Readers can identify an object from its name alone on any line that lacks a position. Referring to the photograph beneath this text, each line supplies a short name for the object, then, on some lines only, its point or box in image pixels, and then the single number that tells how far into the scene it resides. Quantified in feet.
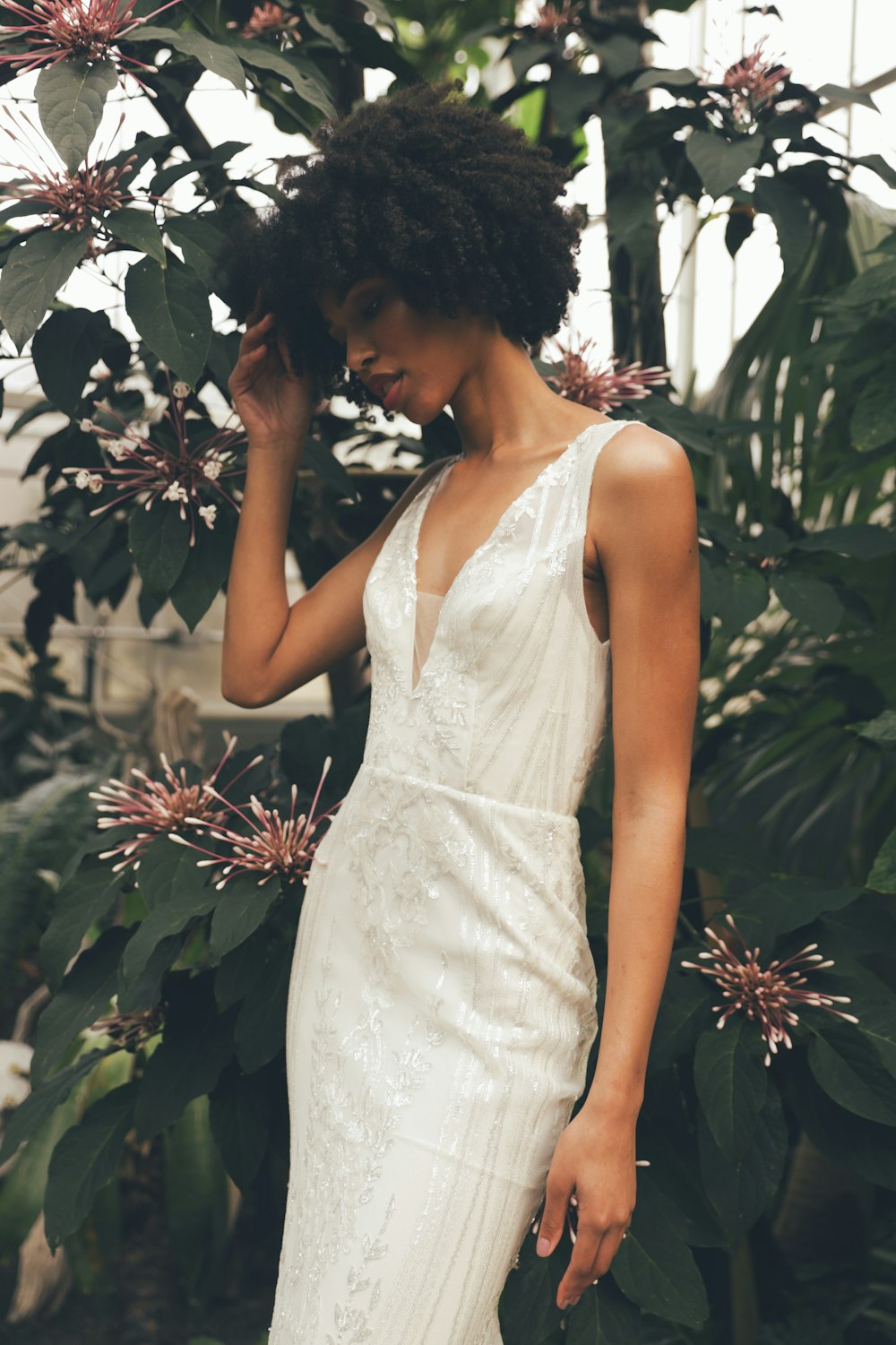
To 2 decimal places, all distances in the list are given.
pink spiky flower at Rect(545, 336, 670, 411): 5.35
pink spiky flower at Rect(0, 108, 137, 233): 4.33
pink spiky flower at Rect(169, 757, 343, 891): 4.65
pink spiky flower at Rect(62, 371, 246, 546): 4.87
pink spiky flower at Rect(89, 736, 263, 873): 4.82
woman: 3.52
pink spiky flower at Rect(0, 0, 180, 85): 4.16
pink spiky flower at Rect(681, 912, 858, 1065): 4.44
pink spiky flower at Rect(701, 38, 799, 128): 5.41
